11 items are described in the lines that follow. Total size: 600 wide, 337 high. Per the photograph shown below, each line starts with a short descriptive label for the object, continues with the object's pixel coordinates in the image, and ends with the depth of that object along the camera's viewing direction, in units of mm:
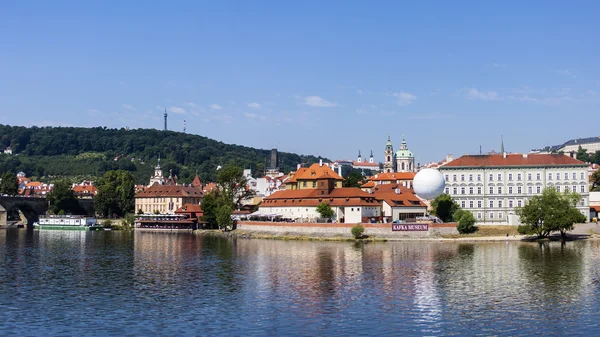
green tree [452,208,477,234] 86625
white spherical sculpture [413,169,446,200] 94688
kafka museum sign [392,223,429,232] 85312
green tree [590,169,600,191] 144750
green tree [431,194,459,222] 95812
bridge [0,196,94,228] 148000
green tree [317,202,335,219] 93438
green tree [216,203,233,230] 106938
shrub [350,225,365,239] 85188
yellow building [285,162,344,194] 103281
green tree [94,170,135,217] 151125
